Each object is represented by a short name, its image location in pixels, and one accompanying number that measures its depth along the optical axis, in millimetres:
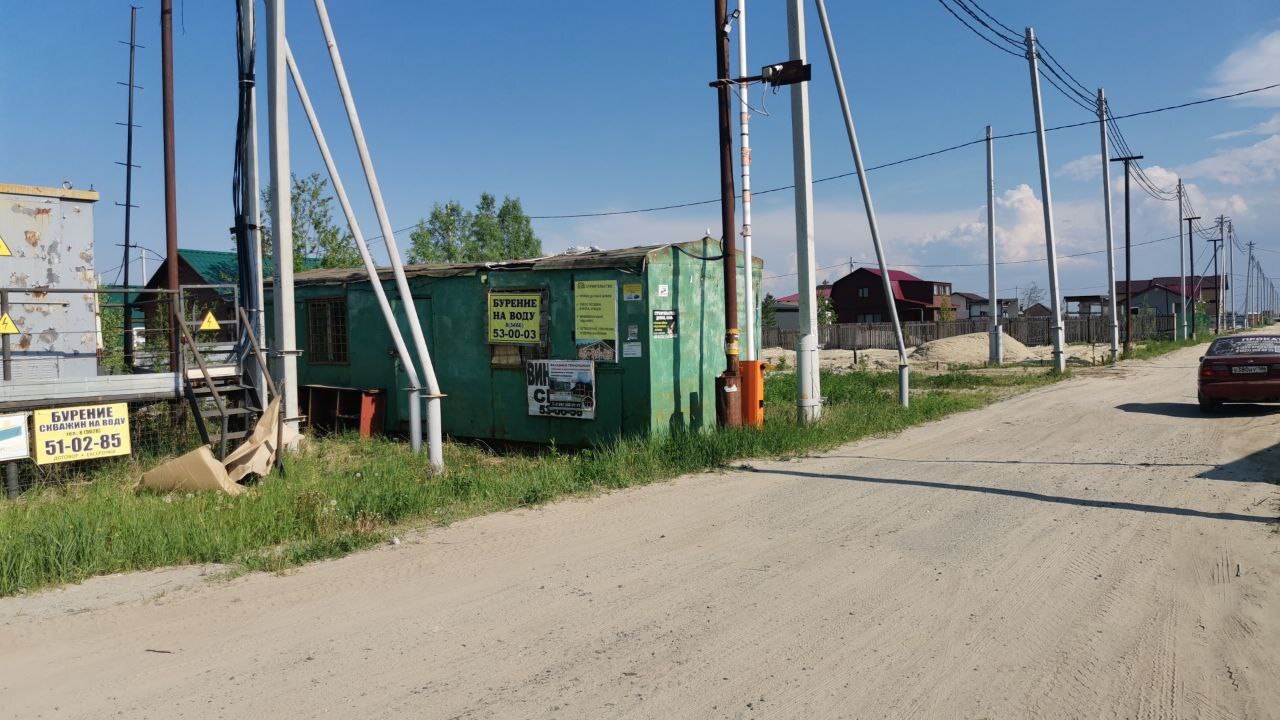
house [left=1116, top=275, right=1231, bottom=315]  96375
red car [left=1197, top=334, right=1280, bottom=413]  14352
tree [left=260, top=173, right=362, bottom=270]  33844
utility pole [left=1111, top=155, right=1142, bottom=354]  35375
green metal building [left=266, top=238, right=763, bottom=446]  11867
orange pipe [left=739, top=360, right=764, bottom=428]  12078
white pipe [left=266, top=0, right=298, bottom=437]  10695
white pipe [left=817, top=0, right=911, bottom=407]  13977
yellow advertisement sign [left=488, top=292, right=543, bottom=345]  12695
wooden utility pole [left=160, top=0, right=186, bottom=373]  17062
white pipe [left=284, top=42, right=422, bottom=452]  10234
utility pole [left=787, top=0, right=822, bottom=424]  13062
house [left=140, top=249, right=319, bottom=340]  34281
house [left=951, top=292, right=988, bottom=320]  96000
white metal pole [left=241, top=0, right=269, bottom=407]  11344
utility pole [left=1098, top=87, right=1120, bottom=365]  32688
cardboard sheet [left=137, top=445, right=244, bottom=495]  8305
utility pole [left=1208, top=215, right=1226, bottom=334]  74925
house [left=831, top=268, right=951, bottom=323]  76875
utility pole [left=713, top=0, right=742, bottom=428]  11891
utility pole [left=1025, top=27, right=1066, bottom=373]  25859
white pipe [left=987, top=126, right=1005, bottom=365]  32375
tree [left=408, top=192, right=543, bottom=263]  54938
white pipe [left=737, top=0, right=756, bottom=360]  13414
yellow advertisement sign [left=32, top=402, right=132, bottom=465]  8875
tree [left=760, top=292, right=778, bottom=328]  64000
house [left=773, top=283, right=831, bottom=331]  79188
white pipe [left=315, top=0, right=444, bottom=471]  9852
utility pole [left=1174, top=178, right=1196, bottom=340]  53406
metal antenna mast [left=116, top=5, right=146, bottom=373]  22792
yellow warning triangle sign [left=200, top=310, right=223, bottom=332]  10383
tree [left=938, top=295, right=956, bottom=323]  71562
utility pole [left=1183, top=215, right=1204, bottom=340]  60181
